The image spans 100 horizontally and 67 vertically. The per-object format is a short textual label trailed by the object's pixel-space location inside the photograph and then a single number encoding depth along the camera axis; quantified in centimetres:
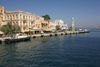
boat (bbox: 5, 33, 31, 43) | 2709
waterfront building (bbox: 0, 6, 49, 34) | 3916
